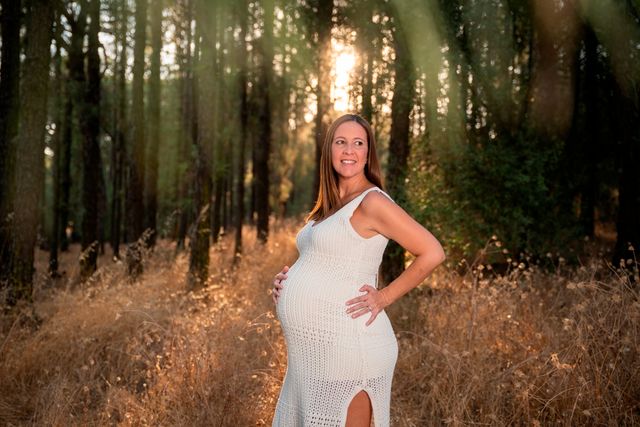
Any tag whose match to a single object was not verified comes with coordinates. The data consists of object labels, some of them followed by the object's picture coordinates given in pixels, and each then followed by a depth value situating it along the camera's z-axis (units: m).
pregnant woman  2.79
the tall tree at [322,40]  12.69
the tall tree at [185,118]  19.27
